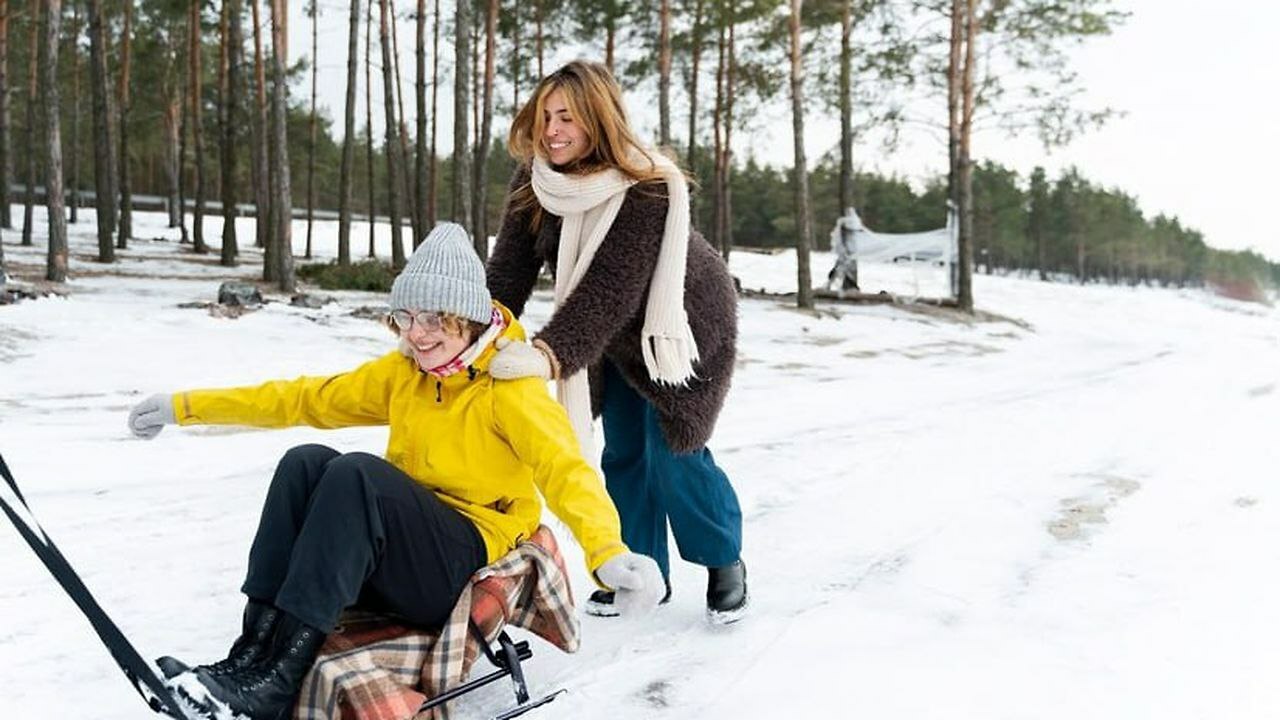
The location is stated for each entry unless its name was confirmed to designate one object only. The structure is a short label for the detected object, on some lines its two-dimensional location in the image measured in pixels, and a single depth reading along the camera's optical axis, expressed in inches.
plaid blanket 77.4
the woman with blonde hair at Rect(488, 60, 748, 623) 101.8
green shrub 565.0
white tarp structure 717.9
